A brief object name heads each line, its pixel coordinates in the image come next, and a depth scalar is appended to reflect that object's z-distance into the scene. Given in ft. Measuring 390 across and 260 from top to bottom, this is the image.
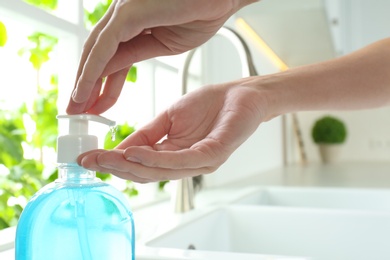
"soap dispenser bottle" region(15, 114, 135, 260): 1.61
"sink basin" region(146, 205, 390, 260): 3.64
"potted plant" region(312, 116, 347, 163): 12.18
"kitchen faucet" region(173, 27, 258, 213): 3.47
